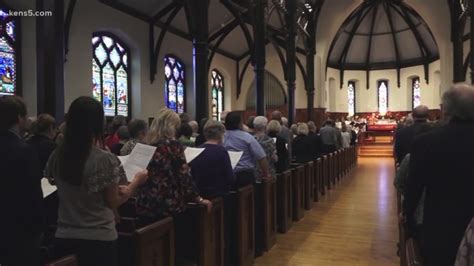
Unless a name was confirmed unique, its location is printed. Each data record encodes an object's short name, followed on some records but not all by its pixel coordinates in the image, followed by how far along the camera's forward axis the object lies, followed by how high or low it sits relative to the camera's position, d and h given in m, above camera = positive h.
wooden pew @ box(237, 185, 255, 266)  4.19 -1.02
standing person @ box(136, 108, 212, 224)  2.94 -0.34
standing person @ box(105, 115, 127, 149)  5.73 -0.04
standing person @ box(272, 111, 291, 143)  6.67 -0.02
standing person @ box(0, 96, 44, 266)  1.90 -0.33
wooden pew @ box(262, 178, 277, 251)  5.01 -1.05
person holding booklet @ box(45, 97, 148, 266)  2.01 -0.29
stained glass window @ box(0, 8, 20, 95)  8.95 +1.57
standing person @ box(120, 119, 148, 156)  3.84 -0.05
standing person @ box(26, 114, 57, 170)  3.46 -0.08
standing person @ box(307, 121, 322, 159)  8.06 -0.31
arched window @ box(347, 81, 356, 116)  25.44 +1.52
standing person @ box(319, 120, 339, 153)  10.55 -0.32
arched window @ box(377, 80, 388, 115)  25.19 +1.72
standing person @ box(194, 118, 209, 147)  5.55 -0.18
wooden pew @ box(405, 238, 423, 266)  2.43 -0.77
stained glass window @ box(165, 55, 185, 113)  14.65 +1.47
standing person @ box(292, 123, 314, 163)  7.83 -0.39
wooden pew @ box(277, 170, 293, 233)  5.84 -1.04
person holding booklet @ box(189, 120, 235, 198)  3.74 -0.36
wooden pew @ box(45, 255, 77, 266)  1.82 -0.57
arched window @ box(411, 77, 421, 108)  24.23 +1.85
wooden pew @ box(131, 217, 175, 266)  2.46 -0.71
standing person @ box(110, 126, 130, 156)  4.90 -0.12
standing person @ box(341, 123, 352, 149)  12.79 -0.38
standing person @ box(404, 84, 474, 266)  2.27 -0.28
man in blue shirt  4.64 -0.23
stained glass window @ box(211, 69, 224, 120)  18.19 +1.38
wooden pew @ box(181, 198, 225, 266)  3.34 -0.87
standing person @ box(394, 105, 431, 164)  4.62 -0.05
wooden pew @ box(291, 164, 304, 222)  6.54 -1.02
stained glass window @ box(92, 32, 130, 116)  11.71 +1.50
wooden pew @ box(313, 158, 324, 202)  8.15 -1.00
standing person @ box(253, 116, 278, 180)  5.39 -0.21
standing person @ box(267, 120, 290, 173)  5.95 -0.29
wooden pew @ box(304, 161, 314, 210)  7.27 -1.05
